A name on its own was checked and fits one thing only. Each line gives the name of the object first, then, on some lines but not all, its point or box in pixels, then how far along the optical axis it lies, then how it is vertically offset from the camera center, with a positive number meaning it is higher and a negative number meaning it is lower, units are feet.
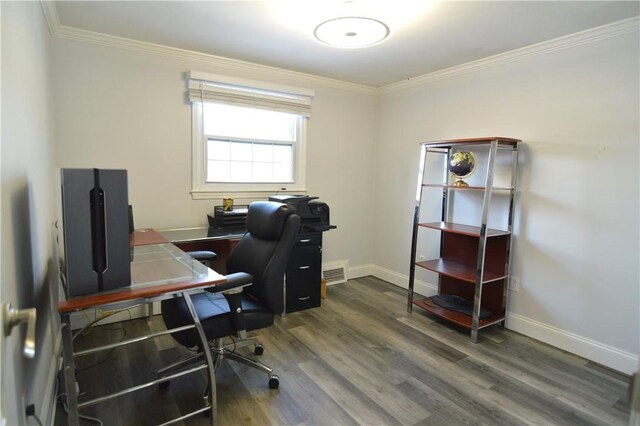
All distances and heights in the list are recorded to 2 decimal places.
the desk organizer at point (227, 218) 10.65 -1.29
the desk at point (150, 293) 4.73 -1.64
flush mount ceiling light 7.35 +3.15
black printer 11.16 -1.04
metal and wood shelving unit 9.36 -2.07
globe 10.32 +0.50
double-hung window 11.02 +1.31
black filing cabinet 11.07 -2.97
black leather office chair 6.35 -2.22
